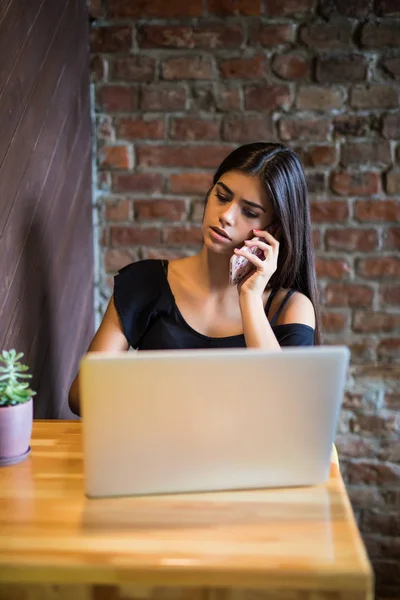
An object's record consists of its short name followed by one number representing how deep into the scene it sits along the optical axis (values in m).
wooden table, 0.72
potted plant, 0.99
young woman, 1.49
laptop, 0.80
